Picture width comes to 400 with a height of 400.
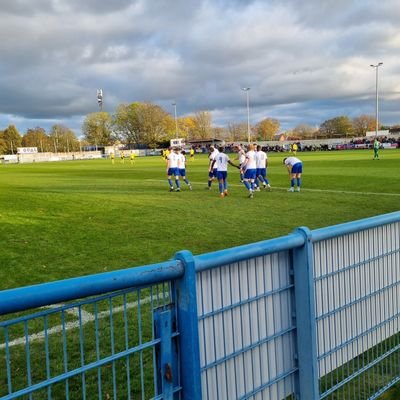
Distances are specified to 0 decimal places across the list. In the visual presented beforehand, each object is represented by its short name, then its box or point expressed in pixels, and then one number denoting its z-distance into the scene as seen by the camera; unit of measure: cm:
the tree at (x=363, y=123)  12812
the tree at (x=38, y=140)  14512
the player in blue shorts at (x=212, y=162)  1778
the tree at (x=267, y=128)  14200
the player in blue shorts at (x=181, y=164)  1864
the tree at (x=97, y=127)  12775
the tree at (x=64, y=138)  14025
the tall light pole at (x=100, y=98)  12244
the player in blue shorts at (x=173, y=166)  1844
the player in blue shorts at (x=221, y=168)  1636
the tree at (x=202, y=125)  13462
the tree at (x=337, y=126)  12581
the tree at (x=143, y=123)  12406
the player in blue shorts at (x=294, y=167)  1680
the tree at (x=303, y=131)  13555
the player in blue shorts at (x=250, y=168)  1591
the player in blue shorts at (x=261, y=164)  1794
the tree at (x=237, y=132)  13662
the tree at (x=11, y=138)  14188
